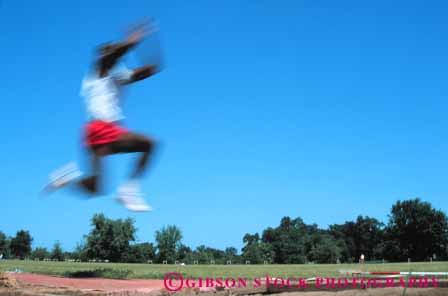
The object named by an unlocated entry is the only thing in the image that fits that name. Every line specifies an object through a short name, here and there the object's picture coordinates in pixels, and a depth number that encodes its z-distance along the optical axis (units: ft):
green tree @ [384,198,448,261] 328.08
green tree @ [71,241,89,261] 177.89
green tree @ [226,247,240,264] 443.57
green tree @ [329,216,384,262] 431.43
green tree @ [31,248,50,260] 245.69
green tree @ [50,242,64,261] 223.55
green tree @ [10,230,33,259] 279.69
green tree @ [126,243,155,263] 213.05
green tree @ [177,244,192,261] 245.57
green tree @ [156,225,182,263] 213.38
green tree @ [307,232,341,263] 347.52
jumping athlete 16.02
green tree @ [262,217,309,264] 344.98
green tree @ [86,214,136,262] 152.97
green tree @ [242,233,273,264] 330.63
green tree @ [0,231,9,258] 246.88
